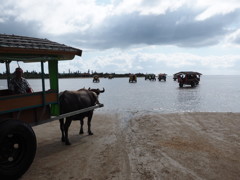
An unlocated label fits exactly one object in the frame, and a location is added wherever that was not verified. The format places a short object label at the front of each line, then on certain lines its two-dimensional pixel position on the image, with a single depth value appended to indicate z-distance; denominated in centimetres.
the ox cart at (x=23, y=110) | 433
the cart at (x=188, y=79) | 3968
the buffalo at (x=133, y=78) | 7346
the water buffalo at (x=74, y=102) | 700
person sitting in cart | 634
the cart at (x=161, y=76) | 8362
